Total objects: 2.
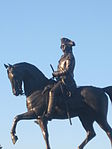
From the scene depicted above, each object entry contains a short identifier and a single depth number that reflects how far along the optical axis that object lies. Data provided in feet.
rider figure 57.93
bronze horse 58.39
